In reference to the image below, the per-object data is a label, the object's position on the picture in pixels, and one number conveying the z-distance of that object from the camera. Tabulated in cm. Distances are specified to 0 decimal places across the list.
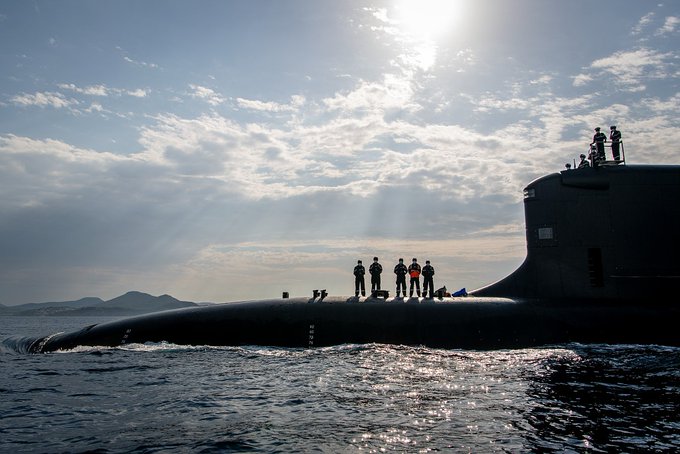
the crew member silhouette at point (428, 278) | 2320
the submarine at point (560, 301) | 1962
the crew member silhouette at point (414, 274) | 2322
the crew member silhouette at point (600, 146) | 2062
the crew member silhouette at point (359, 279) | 2359
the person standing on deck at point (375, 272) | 2325
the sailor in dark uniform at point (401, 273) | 2305
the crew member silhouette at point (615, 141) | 2072
